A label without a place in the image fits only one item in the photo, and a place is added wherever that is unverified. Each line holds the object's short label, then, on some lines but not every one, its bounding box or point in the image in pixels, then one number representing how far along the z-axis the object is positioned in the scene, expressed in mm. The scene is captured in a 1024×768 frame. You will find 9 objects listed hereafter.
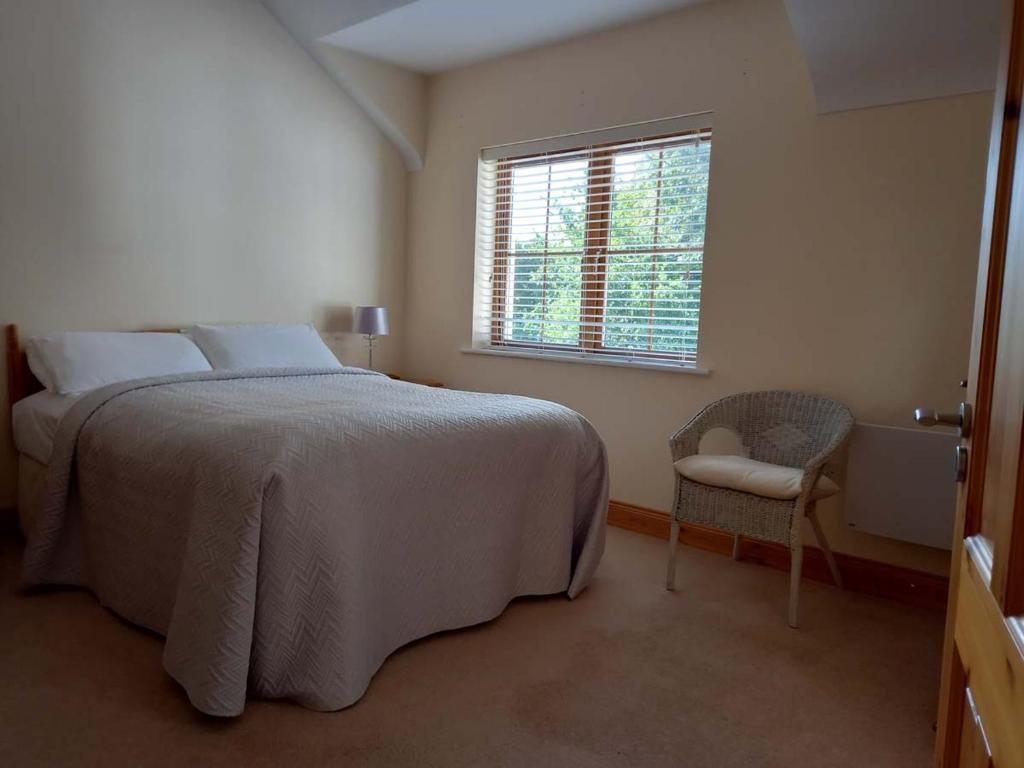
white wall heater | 2475
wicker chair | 2393
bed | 1702
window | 3324
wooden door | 618
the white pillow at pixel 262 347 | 3242
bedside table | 4272
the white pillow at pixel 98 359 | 2748
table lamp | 4055
